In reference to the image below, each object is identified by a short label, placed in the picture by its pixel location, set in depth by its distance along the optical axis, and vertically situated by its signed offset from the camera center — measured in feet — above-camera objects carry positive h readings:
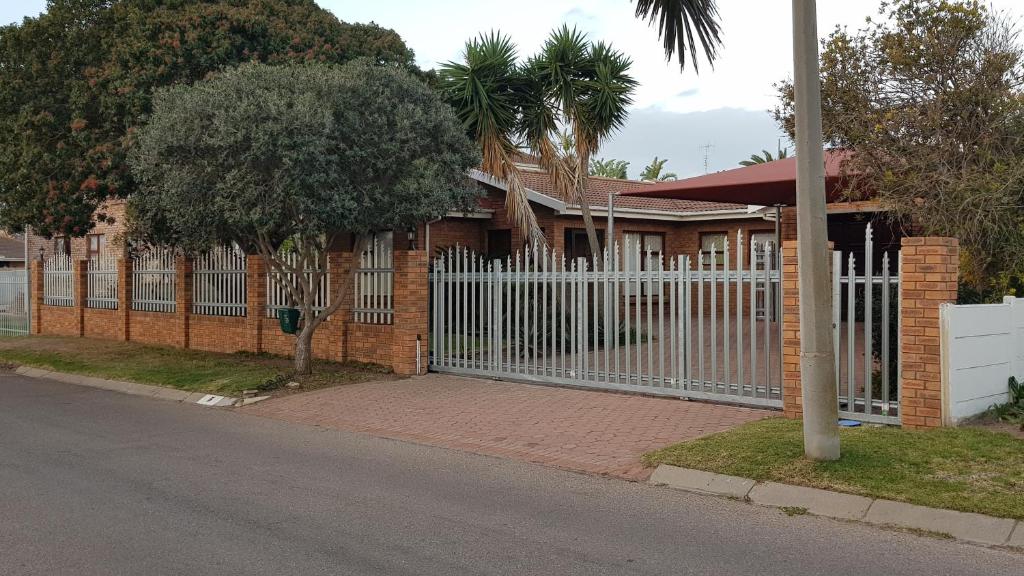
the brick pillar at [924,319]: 27.48 -0.74
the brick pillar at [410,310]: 46.21 -0.53
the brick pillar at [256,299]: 55.52 +0.12
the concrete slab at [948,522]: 19.33 -4.99
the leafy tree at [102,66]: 53.88 +14.52
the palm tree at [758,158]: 139.08 +21.31
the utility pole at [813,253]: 23.53 +1.10
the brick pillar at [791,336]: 30.83 -1.36
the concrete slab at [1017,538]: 18.86 -5.07
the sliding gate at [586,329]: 34.63 -1.39
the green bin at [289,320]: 50.08 -1.05
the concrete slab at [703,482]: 23.57 -4.92
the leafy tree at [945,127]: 32.94 +6.60
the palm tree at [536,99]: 58.08 +12.87
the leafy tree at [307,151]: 39.52 +6.72
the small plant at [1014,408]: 27.68 -3.54
